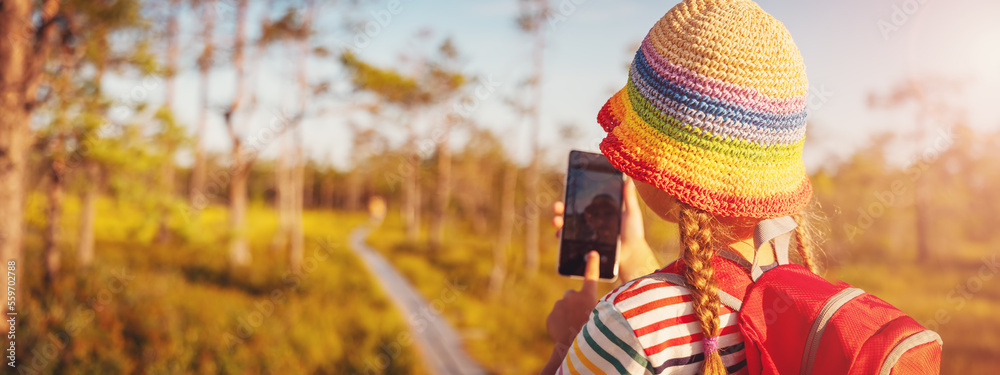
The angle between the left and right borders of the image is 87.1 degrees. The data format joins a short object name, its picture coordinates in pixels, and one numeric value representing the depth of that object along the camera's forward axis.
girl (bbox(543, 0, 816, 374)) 0.95
